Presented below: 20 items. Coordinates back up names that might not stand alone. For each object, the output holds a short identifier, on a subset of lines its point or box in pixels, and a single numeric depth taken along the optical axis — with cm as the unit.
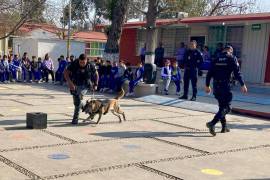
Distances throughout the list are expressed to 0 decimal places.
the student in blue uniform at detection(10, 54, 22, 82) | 2109
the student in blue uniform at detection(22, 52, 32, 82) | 2141
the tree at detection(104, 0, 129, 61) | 1989
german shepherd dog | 962
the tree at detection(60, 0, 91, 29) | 5034
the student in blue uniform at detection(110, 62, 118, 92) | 1752
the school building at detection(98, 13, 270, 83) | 1817
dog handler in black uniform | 962
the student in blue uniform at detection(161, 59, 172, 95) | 1684
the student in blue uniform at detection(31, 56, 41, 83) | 2138
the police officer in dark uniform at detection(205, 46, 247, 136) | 893
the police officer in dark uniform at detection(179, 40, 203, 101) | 1397
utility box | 868
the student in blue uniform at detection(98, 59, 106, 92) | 1791
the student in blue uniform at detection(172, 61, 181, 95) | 1708
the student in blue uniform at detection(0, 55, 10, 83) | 2041
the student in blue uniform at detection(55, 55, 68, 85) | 2094
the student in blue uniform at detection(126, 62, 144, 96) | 1653
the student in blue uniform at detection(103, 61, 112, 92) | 1777
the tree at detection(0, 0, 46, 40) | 1438
